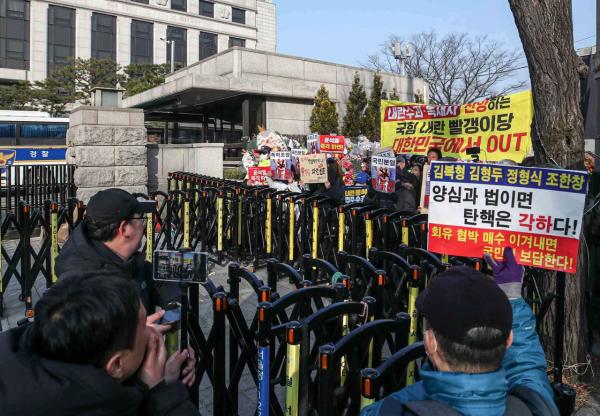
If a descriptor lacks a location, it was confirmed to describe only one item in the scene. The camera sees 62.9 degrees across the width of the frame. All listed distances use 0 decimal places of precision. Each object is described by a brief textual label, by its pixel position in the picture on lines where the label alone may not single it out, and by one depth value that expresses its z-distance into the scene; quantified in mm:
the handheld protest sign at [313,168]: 9109
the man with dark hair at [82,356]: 1283
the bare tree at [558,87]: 3936
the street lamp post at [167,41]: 54447
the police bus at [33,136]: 19531
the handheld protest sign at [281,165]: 11273
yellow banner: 5234
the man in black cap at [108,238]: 2668
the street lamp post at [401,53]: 27508
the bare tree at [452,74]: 34281
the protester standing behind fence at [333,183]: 9359
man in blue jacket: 1478
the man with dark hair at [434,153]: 6429
